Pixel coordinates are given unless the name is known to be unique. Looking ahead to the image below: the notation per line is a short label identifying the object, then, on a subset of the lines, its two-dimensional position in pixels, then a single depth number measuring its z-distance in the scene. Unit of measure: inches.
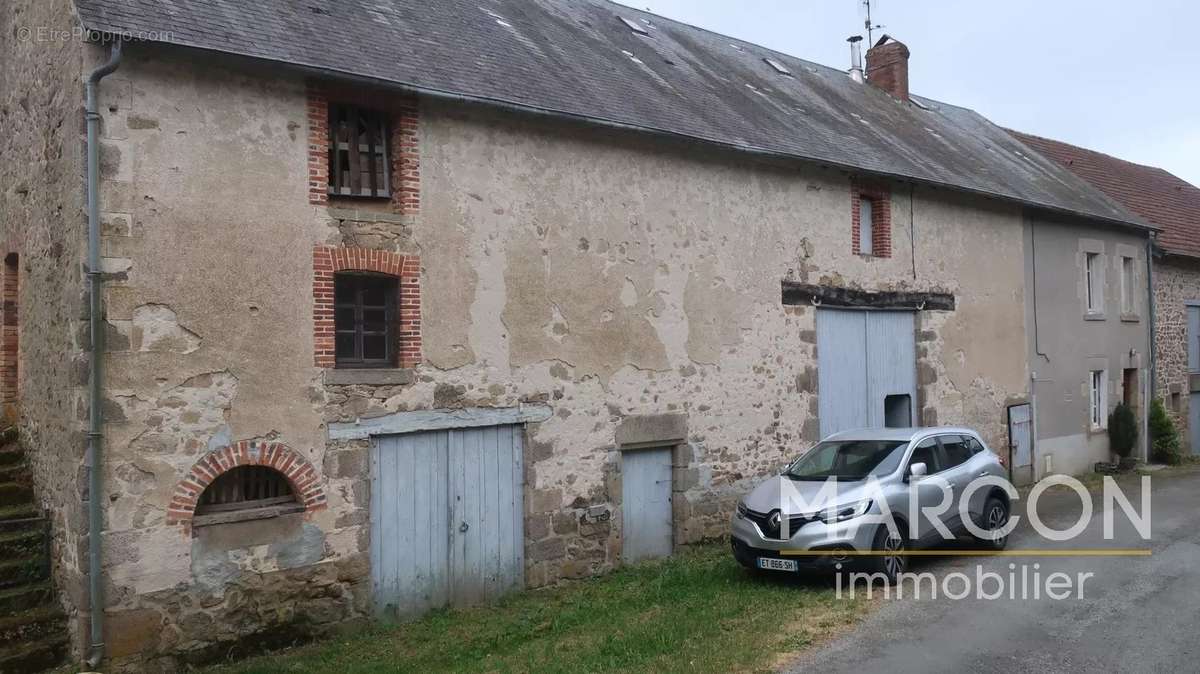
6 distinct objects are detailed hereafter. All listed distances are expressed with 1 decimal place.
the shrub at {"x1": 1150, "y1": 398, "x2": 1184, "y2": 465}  779.4
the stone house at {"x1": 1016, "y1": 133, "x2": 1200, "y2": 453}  827.4
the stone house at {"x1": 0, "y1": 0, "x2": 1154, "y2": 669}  303.4
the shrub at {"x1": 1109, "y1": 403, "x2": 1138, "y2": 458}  741.9
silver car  348.2
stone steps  291.3
